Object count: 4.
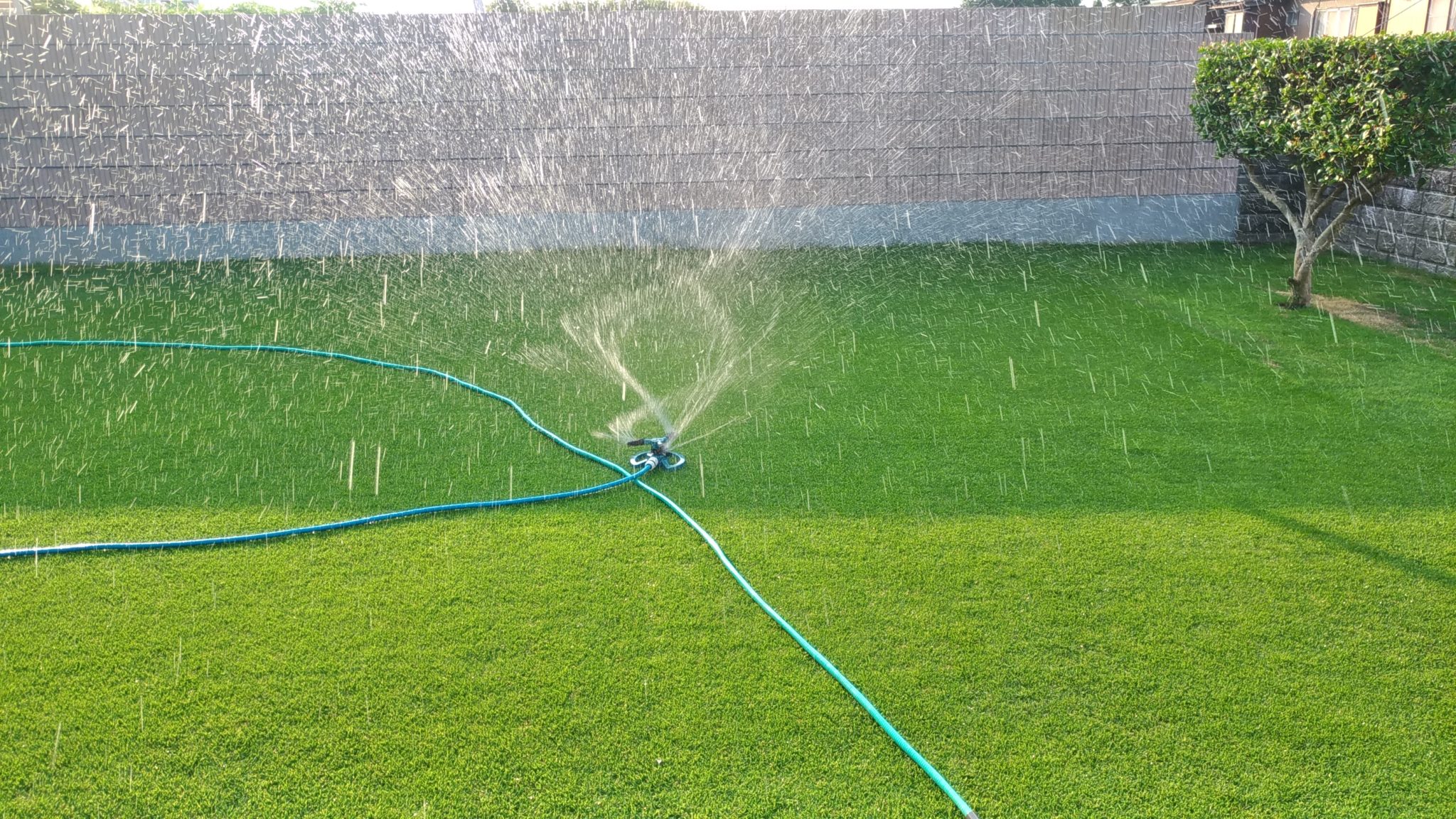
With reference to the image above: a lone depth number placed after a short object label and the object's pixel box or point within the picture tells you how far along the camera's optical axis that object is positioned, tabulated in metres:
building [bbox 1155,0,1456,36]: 9.15
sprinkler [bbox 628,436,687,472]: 4.11
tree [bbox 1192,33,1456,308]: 5.96
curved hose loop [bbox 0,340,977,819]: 2.36
